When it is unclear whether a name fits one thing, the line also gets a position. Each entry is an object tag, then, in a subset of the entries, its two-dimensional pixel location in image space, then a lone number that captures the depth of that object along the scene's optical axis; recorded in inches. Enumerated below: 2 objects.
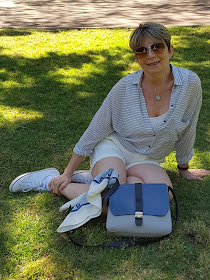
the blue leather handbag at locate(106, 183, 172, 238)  94.2
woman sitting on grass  103.6
